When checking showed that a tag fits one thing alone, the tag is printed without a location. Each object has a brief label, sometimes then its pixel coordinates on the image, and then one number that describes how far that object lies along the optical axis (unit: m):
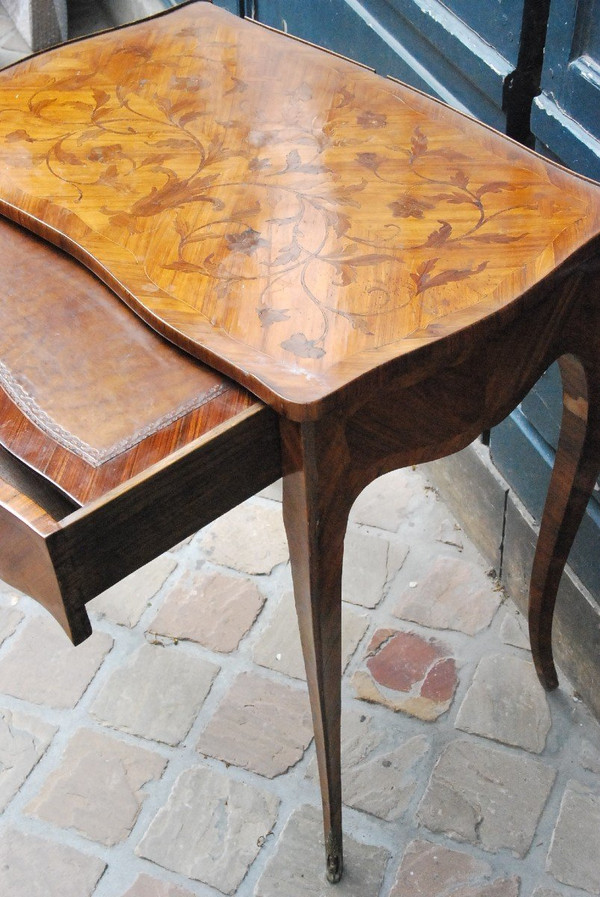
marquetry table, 0.92
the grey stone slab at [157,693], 1.65
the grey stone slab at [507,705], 1.60
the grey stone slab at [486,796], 1.47
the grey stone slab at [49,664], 1.71
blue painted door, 1.30
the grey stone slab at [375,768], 1.52
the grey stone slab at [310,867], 1.42
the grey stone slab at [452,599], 1.78
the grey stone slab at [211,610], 1.78
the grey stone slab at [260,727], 1.59
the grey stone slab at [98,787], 1.51
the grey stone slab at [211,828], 1.45
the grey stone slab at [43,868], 1.44
